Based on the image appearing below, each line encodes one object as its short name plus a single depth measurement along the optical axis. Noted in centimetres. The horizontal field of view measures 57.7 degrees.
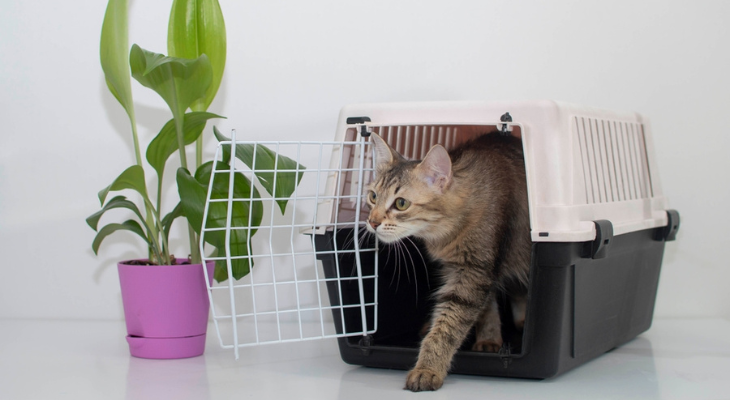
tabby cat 149
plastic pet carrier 145
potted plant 169
